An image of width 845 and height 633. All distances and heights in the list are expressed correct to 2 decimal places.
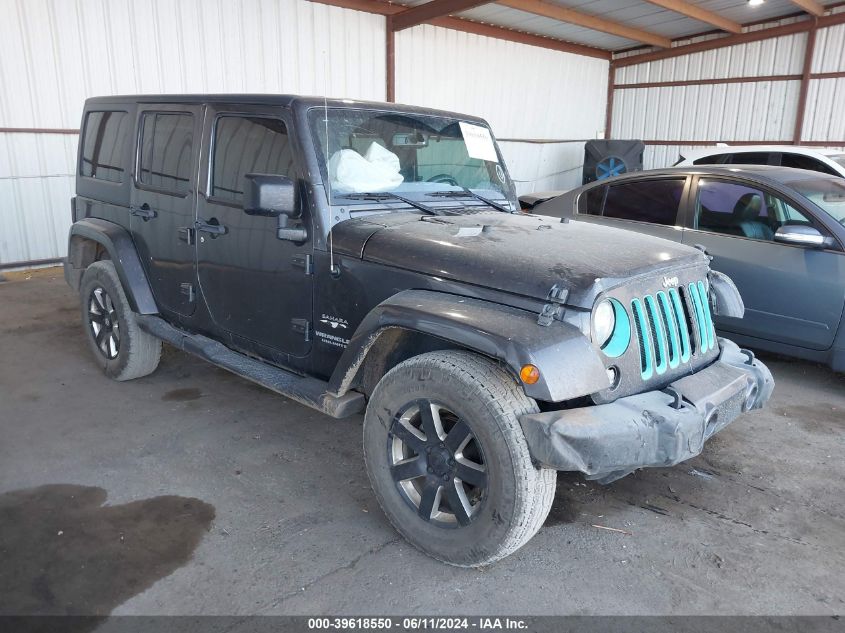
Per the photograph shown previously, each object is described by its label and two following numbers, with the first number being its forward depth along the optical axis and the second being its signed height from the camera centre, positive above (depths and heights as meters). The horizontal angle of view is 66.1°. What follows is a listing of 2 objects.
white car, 8.12 -0.18
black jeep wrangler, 2.35 -0.68
